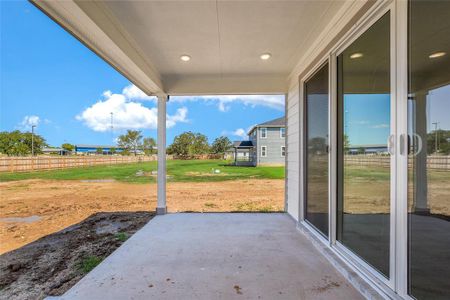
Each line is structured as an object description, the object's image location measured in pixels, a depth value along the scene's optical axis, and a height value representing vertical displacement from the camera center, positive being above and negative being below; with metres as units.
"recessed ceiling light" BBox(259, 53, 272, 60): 3.34 +1.37
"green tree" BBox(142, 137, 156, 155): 28.17 +0.79
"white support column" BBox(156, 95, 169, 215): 4.39 -0.07
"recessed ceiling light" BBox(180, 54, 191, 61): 3.38 +1.36
